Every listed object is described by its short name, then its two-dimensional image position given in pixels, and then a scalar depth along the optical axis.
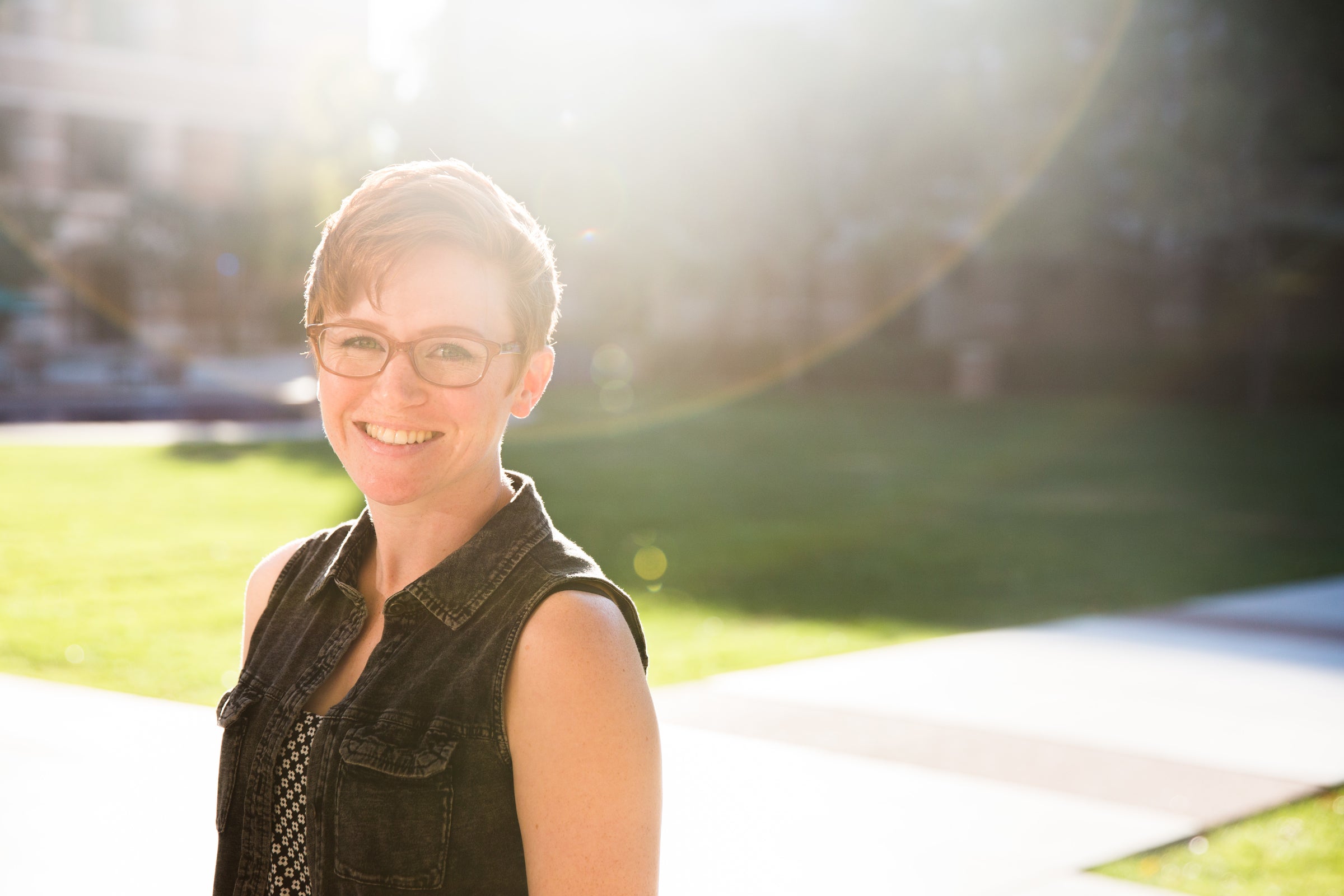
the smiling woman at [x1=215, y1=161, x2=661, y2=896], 1.92
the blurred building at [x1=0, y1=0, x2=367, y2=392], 43.94
